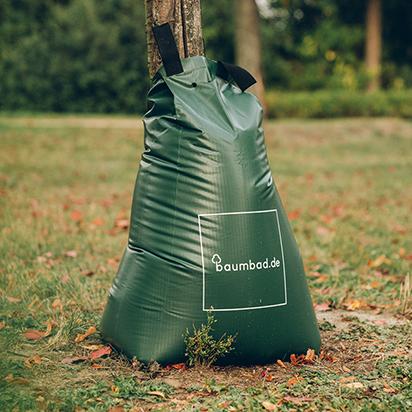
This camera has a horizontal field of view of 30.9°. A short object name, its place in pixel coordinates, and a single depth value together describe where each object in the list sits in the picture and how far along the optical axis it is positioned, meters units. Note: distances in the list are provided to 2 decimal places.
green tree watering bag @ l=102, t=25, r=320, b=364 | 2.90
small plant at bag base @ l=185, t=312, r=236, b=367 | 2.87
